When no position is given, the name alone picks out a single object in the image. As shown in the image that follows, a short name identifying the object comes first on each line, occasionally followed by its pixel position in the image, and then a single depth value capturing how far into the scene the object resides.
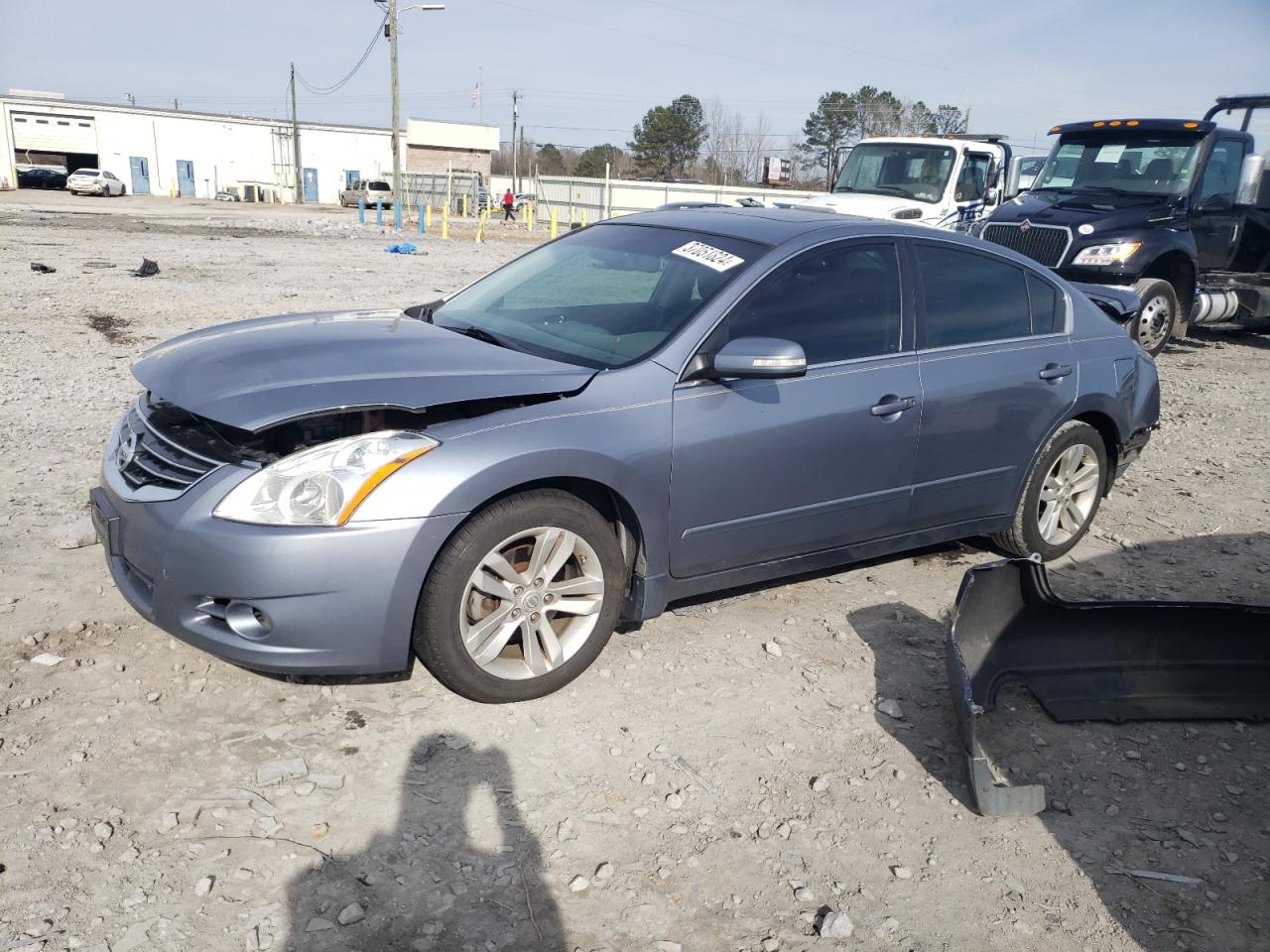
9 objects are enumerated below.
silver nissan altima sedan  3.13
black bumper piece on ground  3.83
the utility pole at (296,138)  60.69
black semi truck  11.09
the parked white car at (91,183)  49.41
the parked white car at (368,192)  51.00
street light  34.66
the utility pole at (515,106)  76.36
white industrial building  62.06
